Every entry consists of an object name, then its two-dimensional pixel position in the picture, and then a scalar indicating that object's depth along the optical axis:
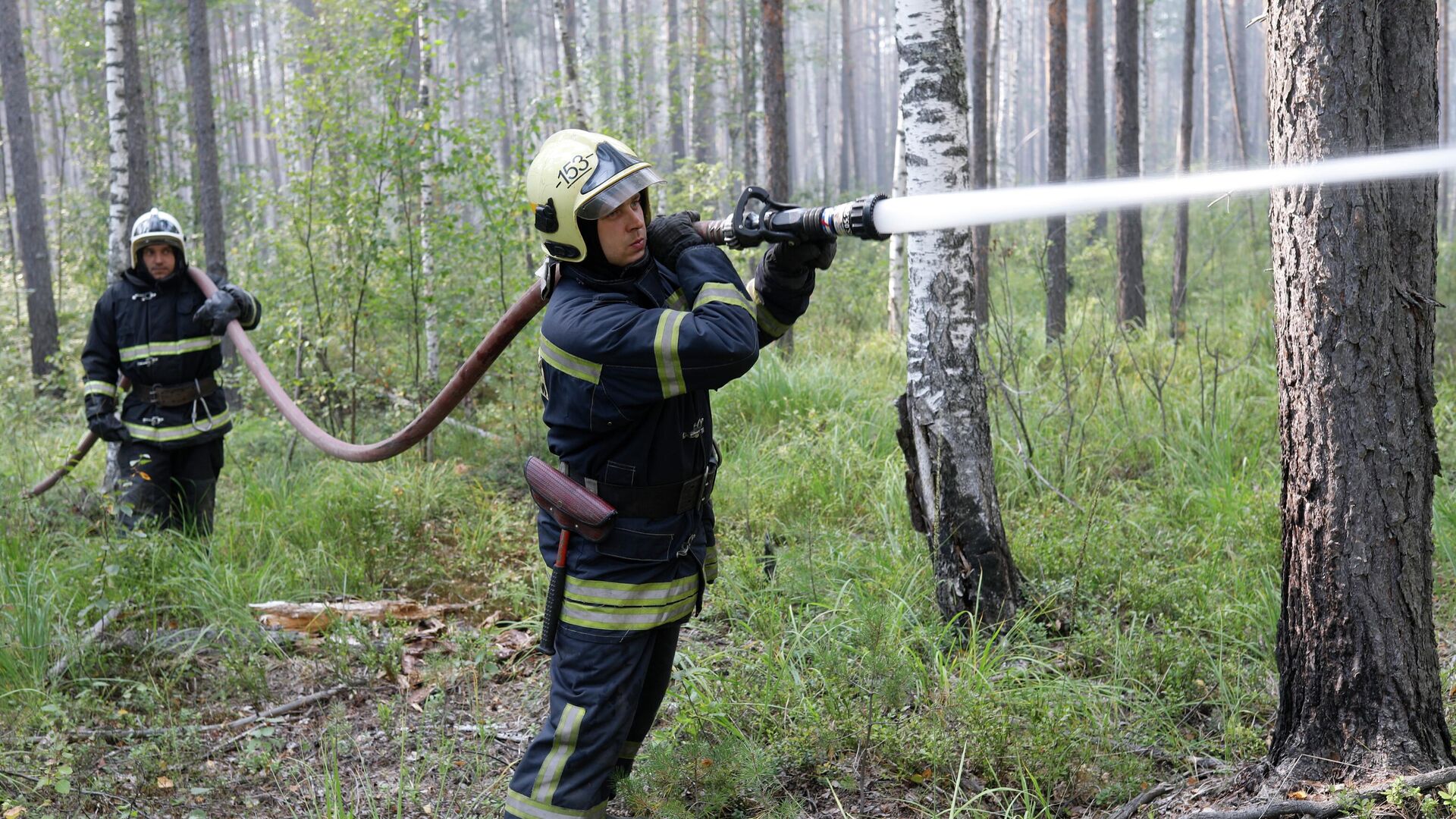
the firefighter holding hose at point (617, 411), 2.71
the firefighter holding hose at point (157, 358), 5.69
